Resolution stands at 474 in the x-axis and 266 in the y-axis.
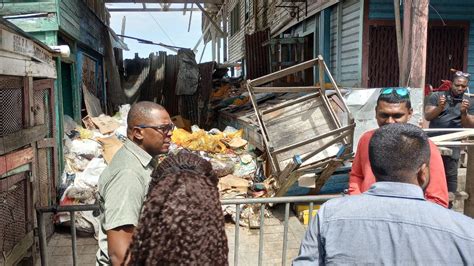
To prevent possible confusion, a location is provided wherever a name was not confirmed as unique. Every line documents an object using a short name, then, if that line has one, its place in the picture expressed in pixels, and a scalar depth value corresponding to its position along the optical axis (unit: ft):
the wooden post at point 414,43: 16.83
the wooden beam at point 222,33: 70.78
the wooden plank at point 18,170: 13.17
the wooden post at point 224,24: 82.53
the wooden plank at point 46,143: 18.76
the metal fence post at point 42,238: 8.81
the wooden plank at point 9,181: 12.94
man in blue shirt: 4.60
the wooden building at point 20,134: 12.96
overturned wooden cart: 18.53
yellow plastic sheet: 28.55
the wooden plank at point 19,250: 12.85
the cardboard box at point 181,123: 42.37
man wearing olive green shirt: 5.80
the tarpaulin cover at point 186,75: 48.83
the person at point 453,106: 15.71
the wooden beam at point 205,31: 87.79
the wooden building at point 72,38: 22.61
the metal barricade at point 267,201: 9.62
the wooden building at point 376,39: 25.40
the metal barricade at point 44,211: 8.68
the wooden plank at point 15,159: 12.95
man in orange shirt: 7.38
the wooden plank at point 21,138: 13.12
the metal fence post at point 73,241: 9.15
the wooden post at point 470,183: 10.44
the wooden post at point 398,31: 17.85
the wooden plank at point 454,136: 11.51
